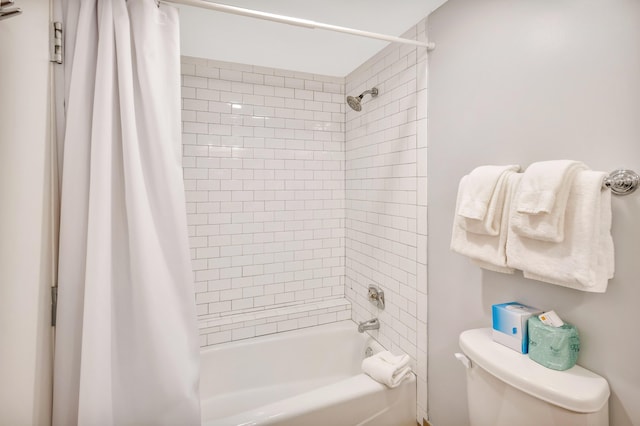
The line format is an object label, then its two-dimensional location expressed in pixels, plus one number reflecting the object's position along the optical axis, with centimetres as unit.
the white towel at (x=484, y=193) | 114
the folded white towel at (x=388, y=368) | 163
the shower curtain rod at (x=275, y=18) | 116
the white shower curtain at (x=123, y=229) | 101
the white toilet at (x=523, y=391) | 87
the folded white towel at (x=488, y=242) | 112
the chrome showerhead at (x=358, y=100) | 204
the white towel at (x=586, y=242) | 87
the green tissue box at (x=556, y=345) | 97
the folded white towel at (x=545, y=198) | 92
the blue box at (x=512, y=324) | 107
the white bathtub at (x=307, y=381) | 154
